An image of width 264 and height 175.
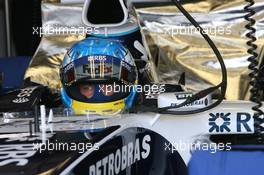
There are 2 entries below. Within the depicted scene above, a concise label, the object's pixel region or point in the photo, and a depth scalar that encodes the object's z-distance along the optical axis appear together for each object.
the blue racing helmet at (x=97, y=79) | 12.40
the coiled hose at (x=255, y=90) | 12.30
